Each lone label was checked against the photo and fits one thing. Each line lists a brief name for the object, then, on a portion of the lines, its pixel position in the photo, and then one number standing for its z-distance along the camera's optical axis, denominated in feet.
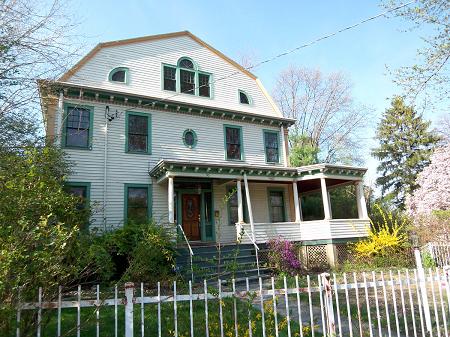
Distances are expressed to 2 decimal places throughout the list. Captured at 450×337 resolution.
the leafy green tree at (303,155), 77.10
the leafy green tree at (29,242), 10.23
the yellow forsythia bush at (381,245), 44.21
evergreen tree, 99.81
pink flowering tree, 72.13
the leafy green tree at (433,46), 22.58
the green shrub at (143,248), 30.24
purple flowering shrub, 40.88
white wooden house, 42.52
